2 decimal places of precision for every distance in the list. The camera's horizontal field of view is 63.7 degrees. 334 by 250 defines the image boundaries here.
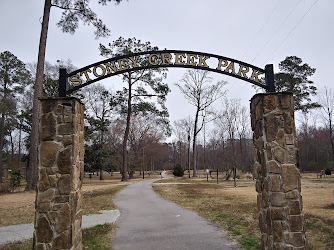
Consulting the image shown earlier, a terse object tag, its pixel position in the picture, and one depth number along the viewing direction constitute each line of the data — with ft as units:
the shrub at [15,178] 60.75
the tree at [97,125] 93.15
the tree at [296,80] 96.22
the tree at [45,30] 43.37
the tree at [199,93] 111.65
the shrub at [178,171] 112.98
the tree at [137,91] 85.57
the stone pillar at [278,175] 14.17
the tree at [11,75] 91.40
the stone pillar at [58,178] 13.55
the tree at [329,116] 108.27
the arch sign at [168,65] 16.71
